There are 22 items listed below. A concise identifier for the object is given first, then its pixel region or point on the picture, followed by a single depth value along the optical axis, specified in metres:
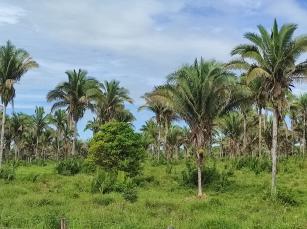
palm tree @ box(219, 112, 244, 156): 55.09
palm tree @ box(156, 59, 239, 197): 30.97
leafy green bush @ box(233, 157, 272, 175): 38.00
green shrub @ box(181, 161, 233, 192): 33.22
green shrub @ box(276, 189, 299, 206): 26.34
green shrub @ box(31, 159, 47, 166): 48.74
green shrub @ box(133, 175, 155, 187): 34.28
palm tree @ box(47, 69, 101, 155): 48.22
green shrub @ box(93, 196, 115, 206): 26.29
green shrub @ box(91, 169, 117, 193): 30.75
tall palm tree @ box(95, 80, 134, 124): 51.16
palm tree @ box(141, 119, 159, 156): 72.76
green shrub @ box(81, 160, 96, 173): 39.31
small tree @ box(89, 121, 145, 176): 37.06
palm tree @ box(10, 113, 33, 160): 64.38
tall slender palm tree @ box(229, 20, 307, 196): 28.47
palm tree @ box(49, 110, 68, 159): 64.12
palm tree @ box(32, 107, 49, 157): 63.06
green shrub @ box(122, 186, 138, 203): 27.36
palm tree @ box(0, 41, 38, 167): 38.12
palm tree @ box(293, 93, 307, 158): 55.89
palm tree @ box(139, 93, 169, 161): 51.31
